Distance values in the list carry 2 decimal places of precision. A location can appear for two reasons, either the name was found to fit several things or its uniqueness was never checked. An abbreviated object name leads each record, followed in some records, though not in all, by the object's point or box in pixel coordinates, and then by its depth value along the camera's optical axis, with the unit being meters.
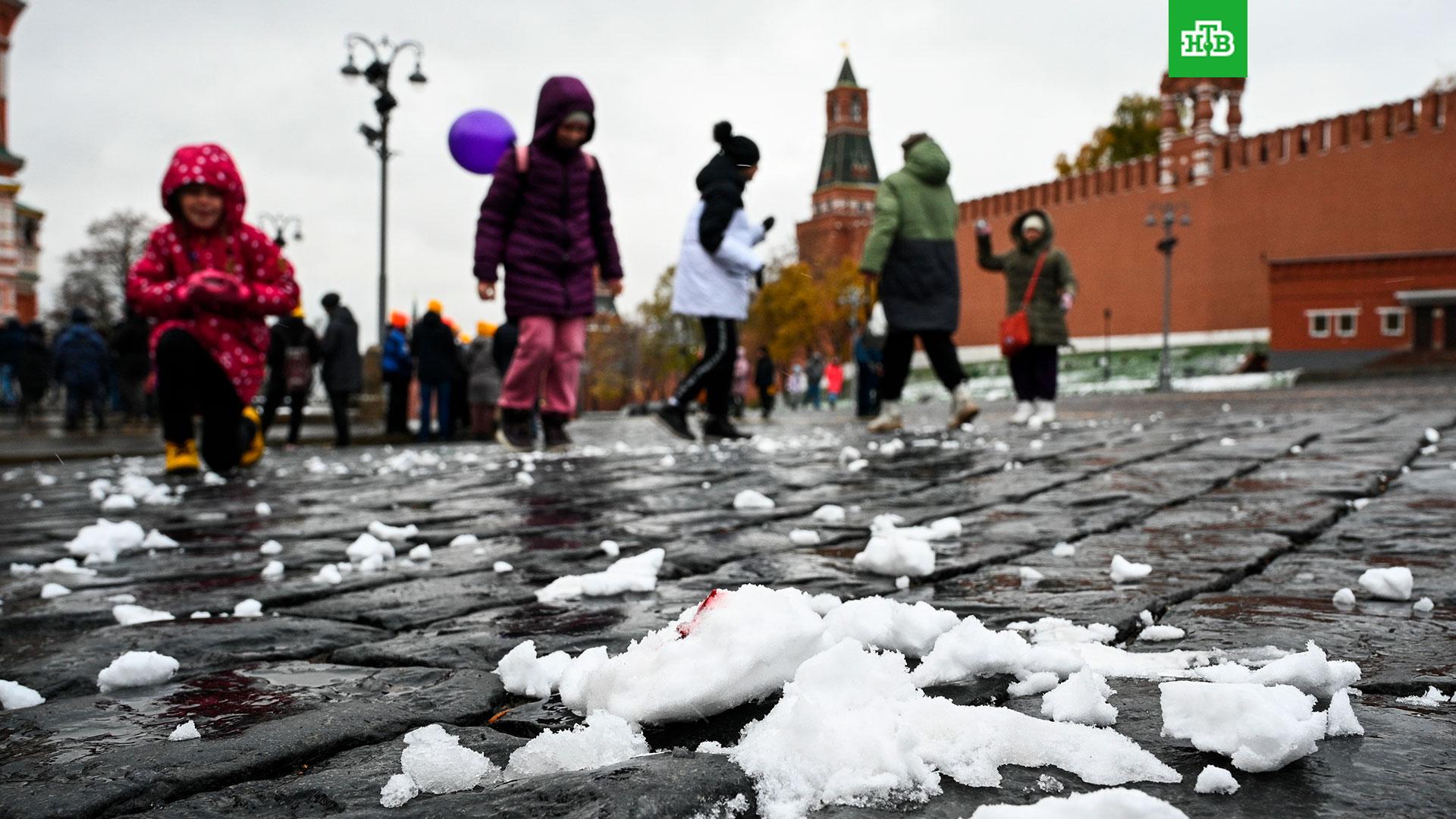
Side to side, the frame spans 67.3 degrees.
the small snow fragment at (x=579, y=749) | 1.20
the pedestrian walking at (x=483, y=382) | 12.60
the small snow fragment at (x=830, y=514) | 3.37
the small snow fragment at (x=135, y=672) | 1.69
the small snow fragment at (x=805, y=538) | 2.92
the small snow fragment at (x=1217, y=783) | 1.06
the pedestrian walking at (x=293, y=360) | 11.70
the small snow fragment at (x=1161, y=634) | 1.73
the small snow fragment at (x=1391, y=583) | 1.96
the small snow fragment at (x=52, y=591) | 2.51
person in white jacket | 7.42
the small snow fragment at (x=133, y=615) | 2.18
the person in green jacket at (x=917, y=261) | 8.56
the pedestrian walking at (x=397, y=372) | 13.34
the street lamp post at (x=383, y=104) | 16.22
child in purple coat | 6.68
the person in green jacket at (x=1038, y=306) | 9.32
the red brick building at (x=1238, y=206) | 31.64
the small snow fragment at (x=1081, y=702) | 1.27
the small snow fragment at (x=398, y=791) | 1.13
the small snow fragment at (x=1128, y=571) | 2.24
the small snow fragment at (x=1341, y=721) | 1.22
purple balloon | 8.13
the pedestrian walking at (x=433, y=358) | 12.45
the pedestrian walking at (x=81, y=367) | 16.09
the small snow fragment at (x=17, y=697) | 1.61
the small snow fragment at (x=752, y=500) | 3.77
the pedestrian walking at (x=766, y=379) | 23.80
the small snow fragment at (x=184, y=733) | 1.38
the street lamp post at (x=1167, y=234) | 26.83
